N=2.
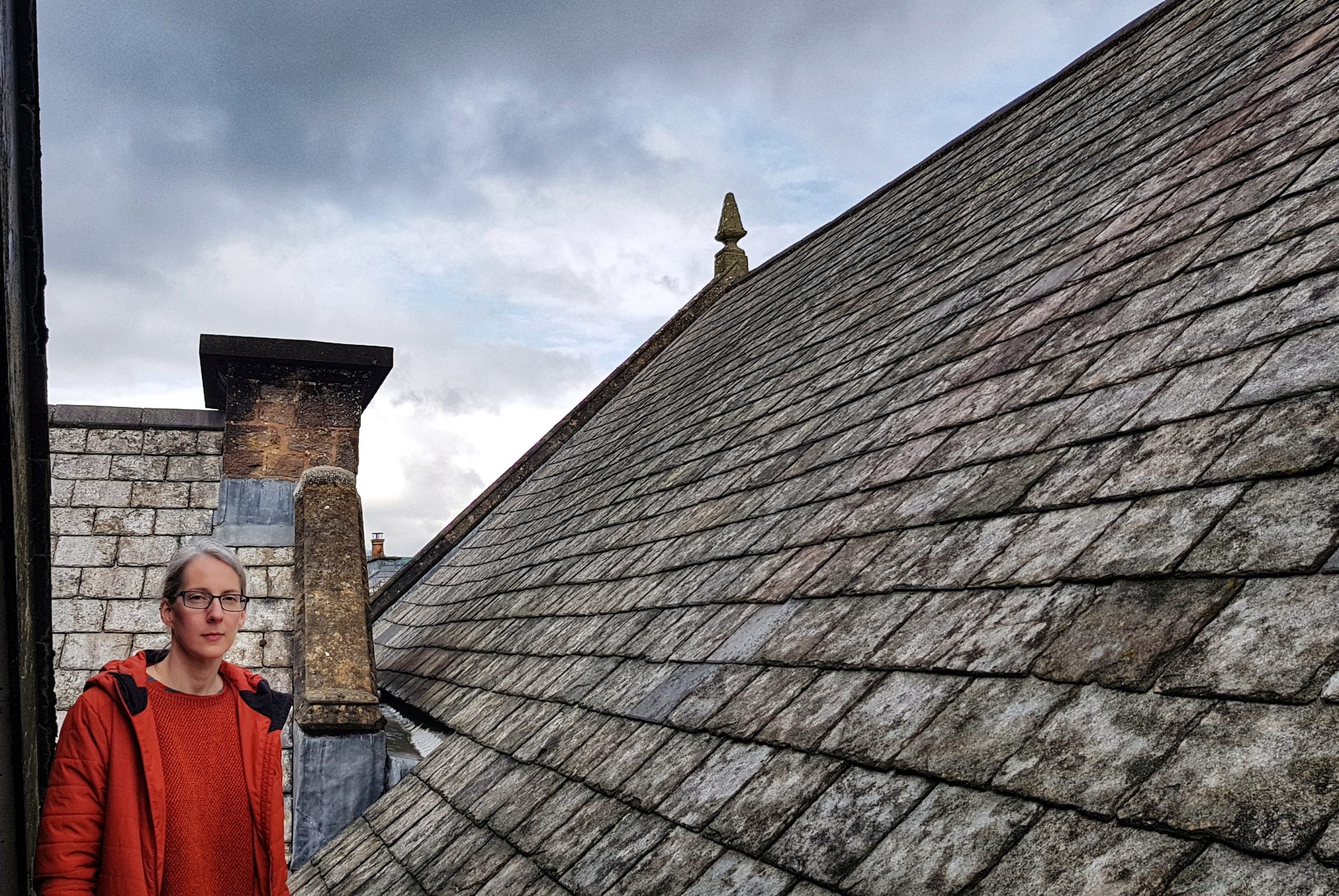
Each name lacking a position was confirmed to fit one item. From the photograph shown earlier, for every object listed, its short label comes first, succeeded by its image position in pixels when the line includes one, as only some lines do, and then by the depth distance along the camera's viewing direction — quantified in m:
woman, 2.39
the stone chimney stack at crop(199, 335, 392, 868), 5.22
